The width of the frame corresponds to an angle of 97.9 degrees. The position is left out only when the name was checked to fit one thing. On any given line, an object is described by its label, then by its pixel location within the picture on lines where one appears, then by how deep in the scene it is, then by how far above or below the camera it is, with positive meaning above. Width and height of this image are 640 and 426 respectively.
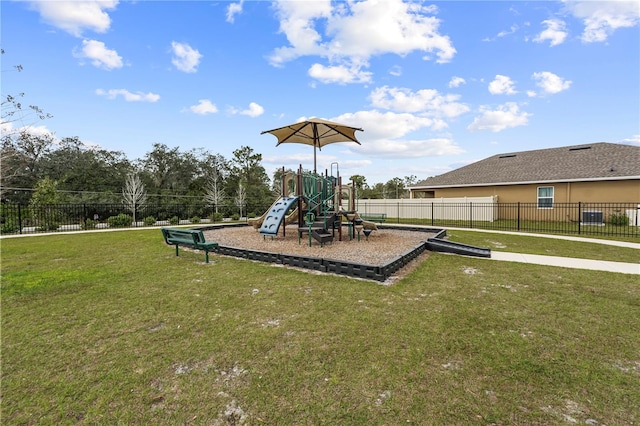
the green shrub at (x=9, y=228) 14.89 -0.83
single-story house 17.19 +1.70
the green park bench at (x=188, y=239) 7.14 -0.82
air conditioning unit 17.00 -1.04
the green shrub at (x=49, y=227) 16.41 -0.92
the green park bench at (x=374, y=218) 13.87 -0.69
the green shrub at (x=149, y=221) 19.94 -0.83
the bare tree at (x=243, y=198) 30.19 +1.04
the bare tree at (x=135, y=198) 24.23 +1.09
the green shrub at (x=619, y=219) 15.70 -1.09
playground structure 10.02 +0.05
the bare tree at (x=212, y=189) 30.92 +2.56
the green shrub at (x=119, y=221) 18.59 -0.73
